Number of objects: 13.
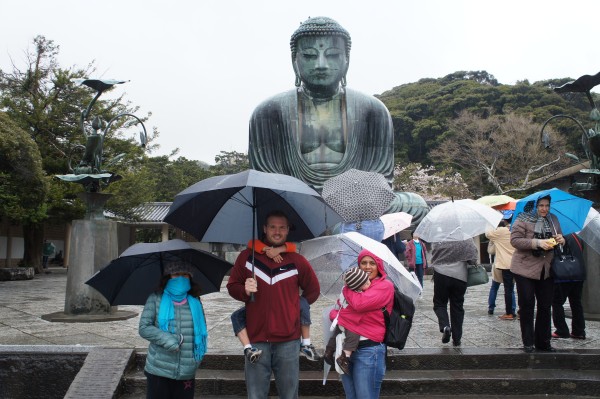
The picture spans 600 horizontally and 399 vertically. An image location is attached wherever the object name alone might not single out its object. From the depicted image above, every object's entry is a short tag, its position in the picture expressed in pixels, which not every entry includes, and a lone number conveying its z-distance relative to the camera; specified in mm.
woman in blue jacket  3441
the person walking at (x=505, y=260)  7301
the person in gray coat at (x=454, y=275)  5516
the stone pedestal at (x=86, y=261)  7855
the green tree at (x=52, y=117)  18469
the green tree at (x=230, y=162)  35875
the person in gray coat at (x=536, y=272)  5277
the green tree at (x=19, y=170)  13758
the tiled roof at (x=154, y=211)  26984
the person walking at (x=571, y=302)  6070
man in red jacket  3457
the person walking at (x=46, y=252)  23859
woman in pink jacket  3459
